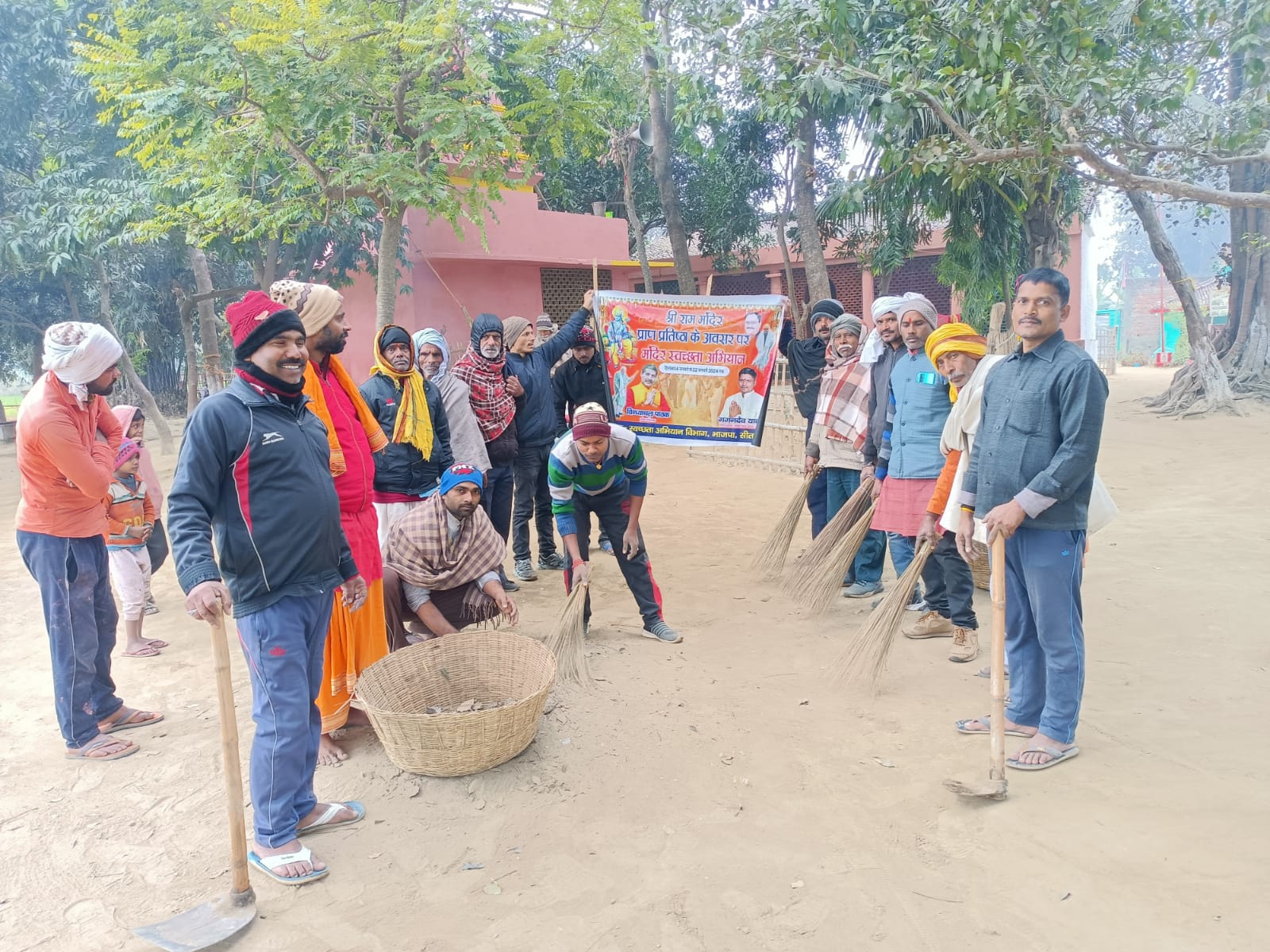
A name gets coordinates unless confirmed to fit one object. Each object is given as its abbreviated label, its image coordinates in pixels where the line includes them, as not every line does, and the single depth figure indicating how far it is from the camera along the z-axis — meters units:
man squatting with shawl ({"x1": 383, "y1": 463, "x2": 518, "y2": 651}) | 3.59
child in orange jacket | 4.29
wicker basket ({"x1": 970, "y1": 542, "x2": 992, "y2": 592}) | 4.71
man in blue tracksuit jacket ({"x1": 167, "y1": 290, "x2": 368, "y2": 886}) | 2.26
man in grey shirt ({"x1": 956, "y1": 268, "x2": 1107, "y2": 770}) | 2.68
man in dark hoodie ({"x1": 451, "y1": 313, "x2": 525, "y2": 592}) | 5.00
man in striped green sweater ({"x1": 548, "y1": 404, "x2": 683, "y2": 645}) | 3.94
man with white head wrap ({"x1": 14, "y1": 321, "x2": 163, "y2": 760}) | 3.09
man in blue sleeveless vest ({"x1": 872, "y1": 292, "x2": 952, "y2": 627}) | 4.02
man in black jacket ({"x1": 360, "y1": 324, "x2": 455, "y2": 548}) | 4.04
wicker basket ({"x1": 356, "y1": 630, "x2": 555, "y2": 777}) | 2.81
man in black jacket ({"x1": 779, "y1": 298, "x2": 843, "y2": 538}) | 5.31
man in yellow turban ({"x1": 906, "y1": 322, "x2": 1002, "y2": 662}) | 3.33
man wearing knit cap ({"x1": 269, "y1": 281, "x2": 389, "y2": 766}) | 2.96
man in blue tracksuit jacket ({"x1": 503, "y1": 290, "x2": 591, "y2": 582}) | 5.32
